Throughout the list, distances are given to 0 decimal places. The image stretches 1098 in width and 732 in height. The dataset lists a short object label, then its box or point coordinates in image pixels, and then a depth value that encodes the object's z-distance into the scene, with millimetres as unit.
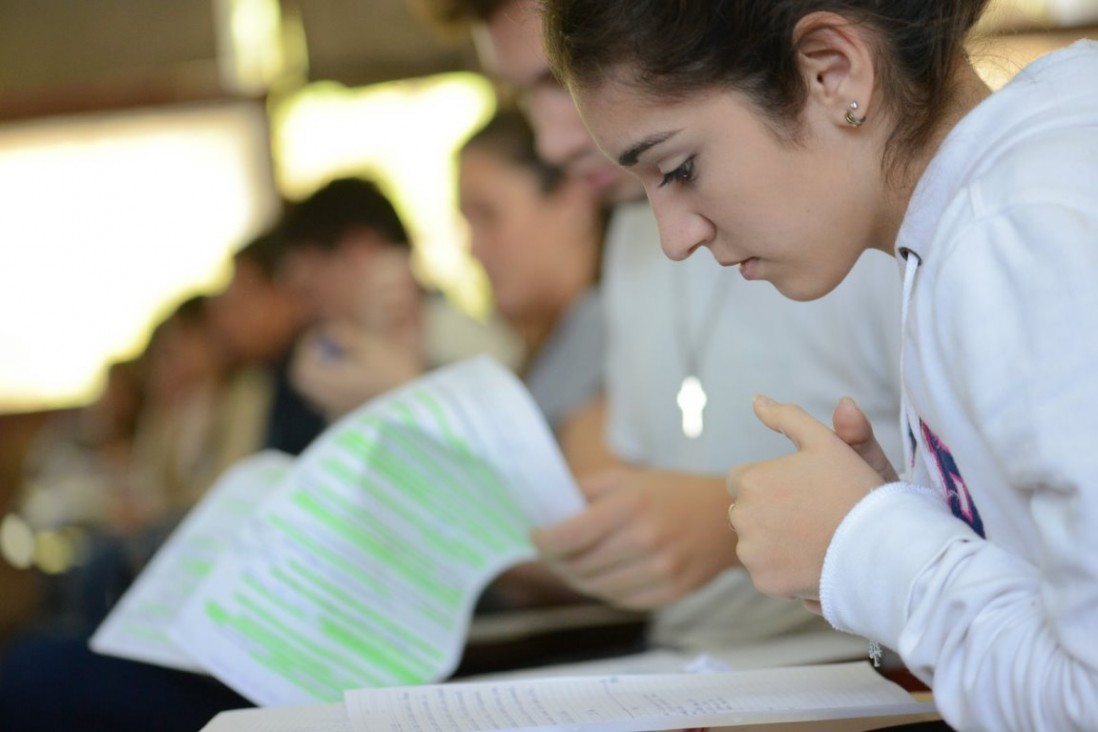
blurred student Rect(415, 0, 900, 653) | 1776
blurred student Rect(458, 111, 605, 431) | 2566
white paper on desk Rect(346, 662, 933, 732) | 1417
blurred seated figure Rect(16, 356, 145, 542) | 3986
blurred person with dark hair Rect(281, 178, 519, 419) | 3064
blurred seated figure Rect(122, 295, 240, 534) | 4010
